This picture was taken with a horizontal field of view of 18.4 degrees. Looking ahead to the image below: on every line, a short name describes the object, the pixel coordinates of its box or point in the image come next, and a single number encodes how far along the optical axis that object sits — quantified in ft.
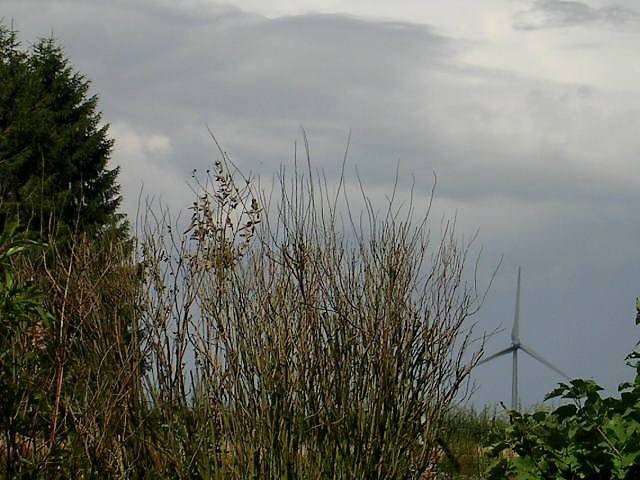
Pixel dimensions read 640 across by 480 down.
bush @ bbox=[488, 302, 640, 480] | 43.00
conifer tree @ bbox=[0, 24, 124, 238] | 177.37
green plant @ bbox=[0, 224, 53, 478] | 42.16
